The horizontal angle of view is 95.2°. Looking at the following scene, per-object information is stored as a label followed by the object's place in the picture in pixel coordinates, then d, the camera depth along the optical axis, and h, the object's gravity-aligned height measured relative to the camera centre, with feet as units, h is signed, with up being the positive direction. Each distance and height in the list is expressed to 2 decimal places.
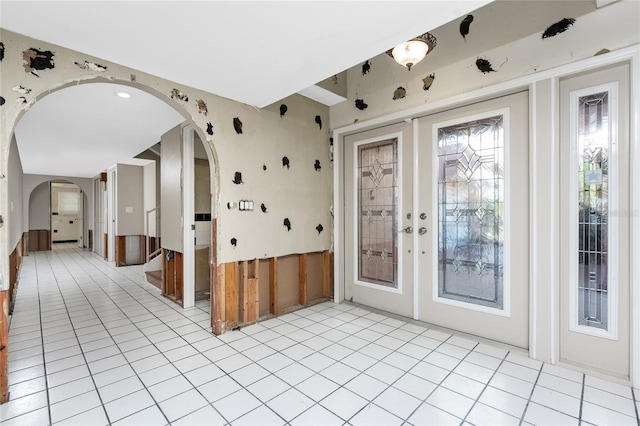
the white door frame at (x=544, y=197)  7.69 +0.32
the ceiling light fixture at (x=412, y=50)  7.56 +4.20
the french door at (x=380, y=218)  10.94 -0.36
